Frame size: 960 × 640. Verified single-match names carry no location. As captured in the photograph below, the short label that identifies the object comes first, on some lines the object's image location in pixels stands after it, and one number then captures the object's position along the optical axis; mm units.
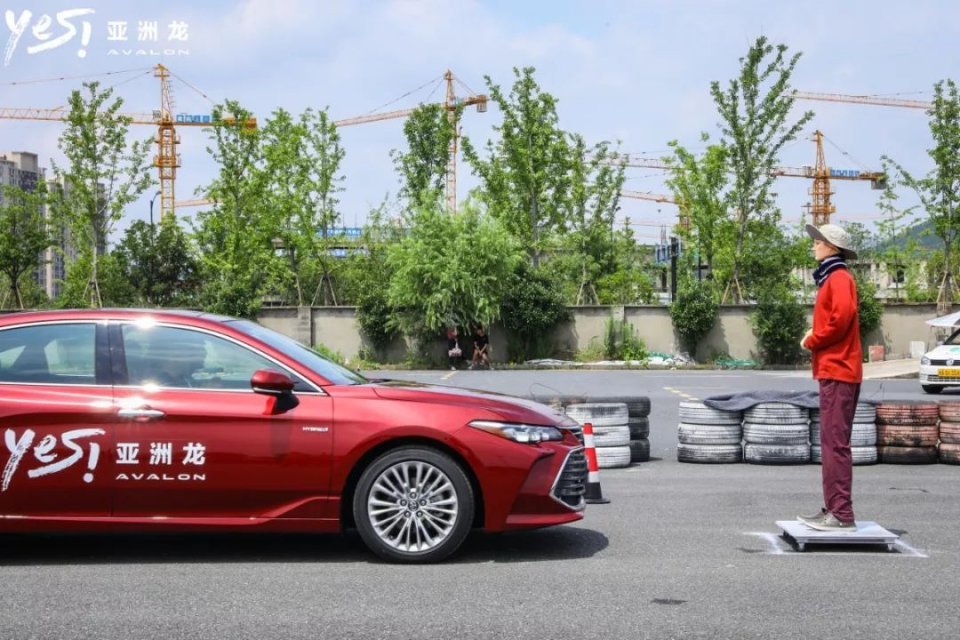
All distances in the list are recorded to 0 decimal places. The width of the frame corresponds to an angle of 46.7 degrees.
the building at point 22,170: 168088
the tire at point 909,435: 11773
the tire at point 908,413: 11711
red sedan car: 6684
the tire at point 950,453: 11734
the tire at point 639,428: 11992
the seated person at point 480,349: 39719
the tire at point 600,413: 11039
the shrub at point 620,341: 41375
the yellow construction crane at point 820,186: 136250
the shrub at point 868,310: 40719
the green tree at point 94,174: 44844
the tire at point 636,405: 11672
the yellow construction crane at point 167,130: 111688
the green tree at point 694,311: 40750
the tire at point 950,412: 11703
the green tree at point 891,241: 47647
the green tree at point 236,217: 47000
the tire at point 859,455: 11672
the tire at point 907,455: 11766
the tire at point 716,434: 11781
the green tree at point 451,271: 39969
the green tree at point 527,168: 46000
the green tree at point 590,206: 46750
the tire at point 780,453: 11609
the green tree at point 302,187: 48312
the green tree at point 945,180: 40312
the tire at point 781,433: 11602
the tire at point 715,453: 11812
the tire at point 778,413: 11531
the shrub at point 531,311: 41281
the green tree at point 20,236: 49250
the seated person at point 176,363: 6891
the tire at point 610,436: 11359
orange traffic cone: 8820
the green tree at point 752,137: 42125
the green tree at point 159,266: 47344
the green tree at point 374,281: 42500
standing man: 7129
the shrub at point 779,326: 39938
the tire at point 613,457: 11375
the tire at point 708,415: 11727
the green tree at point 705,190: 44731
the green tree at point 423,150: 54812
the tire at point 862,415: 11688
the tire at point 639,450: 12082
